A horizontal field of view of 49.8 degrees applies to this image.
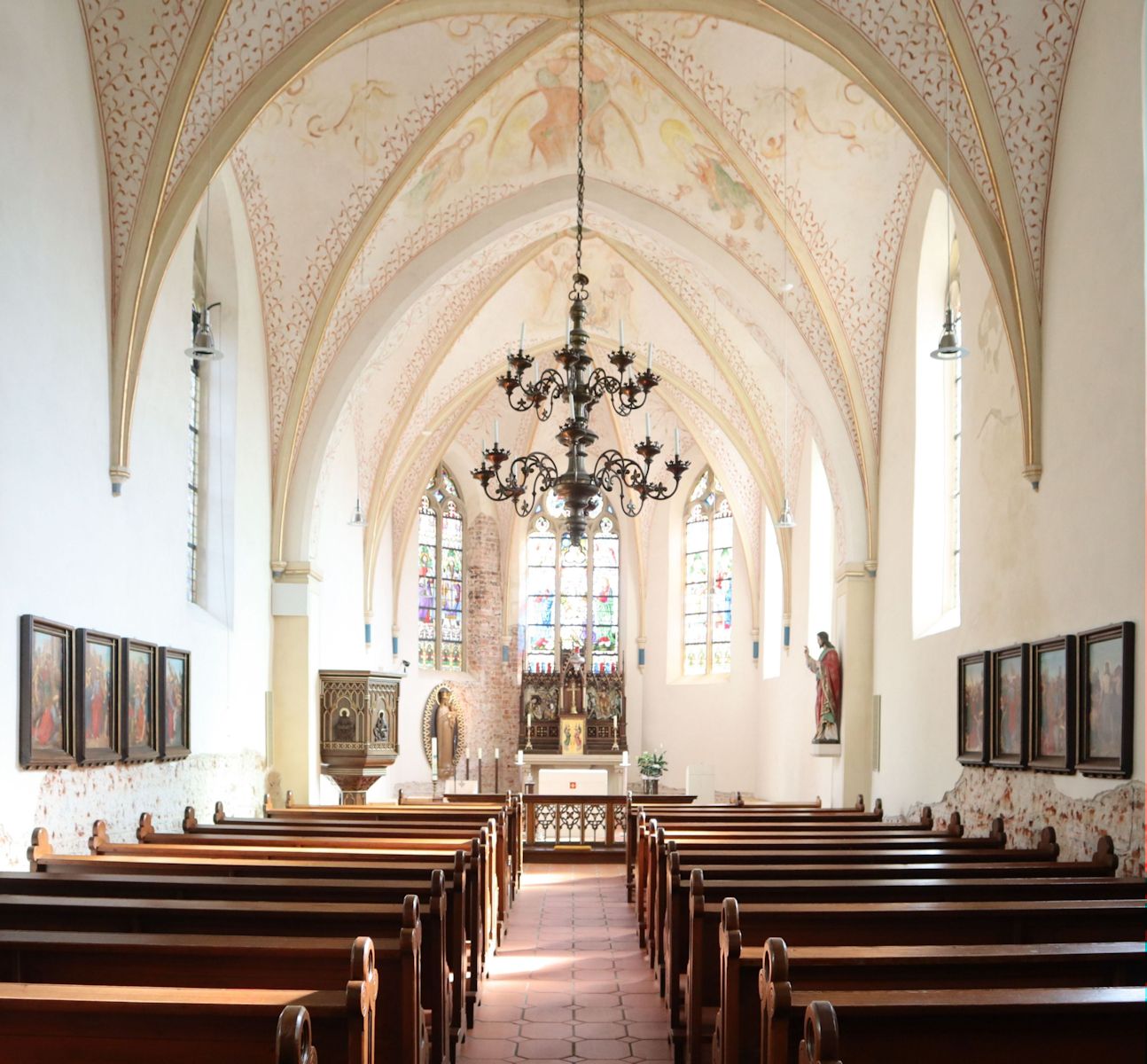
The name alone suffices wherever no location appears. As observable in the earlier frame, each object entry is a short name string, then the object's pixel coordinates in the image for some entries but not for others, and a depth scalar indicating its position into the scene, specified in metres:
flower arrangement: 19.47
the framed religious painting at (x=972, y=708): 10.20
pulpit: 14.91
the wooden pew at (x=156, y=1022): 3.46
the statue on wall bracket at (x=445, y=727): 23.48
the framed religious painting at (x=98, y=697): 8.73
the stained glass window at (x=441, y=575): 24.25
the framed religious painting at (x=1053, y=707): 8.43
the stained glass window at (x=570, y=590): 25.28
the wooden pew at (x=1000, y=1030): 3.54
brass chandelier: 9.80
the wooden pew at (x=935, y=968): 4.18
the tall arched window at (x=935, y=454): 12.41
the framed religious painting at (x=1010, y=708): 9.34
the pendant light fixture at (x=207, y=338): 8.96
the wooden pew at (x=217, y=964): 4.34
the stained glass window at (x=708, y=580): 23.97
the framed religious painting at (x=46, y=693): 7.77
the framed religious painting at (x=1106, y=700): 7.48
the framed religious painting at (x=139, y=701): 9.59
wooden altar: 23.36
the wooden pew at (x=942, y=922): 5.34
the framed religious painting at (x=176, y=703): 10.62
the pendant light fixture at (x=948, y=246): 8.32
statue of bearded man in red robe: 14.81
